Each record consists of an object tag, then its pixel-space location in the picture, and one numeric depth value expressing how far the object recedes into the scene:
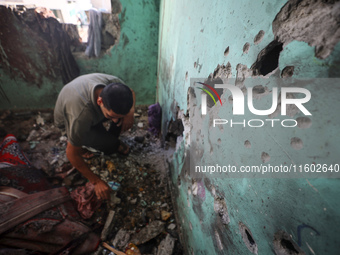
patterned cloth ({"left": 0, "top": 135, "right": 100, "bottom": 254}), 1.20
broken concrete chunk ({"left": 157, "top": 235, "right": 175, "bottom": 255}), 1.45
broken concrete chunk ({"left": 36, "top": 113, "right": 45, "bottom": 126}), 2.81
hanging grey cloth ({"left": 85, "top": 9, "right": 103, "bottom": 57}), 2.43
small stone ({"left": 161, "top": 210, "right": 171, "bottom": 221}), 1.71
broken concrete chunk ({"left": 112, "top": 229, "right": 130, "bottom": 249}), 1.52
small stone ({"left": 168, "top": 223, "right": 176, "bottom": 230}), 1.63
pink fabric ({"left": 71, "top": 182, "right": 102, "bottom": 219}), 1.59
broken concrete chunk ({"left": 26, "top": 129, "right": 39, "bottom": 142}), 2.54
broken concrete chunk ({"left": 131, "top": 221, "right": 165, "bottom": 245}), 1.54
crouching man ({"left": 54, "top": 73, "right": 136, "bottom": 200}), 1.42
